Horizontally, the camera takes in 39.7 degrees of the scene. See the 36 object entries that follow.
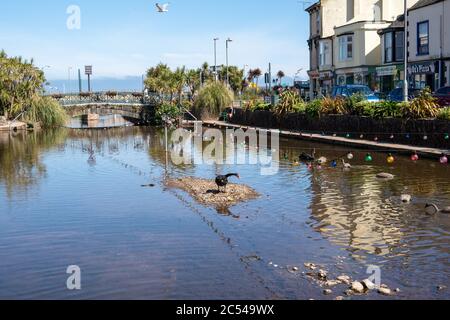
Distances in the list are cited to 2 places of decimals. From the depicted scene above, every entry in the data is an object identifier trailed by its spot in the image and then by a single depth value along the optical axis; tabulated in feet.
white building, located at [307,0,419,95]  192.03
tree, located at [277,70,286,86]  384.49
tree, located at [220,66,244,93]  354.64
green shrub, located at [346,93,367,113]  134.41
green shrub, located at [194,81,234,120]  224.94
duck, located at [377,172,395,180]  82.89
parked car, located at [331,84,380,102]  151.92
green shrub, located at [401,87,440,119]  108.06
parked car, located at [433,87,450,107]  120.67
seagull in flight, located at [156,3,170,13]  101.02
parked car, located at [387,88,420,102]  141.59
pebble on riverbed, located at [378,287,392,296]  38.14
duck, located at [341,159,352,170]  92.23
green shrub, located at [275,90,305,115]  163.32
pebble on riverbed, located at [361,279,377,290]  39.01
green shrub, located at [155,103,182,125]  240.53
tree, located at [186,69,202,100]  297.94
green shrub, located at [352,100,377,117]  124.98
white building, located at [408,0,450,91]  147.43
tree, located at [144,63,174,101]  283.38
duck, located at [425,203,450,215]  60.08
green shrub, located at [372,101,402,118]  116.37
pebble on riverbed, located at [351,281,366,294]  38.59
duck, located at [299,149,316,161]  102.15
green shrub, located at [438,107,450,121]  101.74
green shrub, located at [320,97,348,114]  137.90
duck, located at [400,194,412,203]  66.67
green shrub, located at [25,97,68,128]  227.81
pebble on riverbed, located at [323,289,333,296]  38.36
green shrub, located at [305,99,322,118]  147.07
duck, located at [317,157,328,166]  97.50
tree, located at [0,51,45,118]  223.30
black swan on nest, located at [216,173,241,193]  69.21
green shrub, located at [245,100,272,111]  183.50
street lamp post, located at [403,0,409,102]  112.78
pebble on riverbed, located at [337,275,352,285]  40.24
